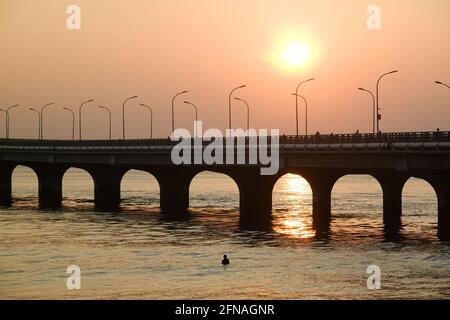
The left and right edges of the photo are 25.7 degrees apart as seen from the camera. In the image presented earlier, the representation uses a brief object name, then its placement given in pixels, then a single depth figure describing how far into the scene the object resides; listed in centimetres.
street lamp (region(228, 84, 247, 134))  13827
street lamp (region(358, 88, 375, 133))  11138
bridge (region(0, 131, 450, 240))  9344
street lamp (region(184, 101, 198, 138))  15175
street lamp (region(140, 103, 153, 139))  16462
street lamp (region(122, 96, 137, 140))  16762
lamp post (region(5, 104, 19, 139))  19122
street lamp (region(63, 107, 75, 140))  18525
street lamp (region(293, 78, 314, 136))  12769
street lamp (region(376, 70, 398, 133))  10239
